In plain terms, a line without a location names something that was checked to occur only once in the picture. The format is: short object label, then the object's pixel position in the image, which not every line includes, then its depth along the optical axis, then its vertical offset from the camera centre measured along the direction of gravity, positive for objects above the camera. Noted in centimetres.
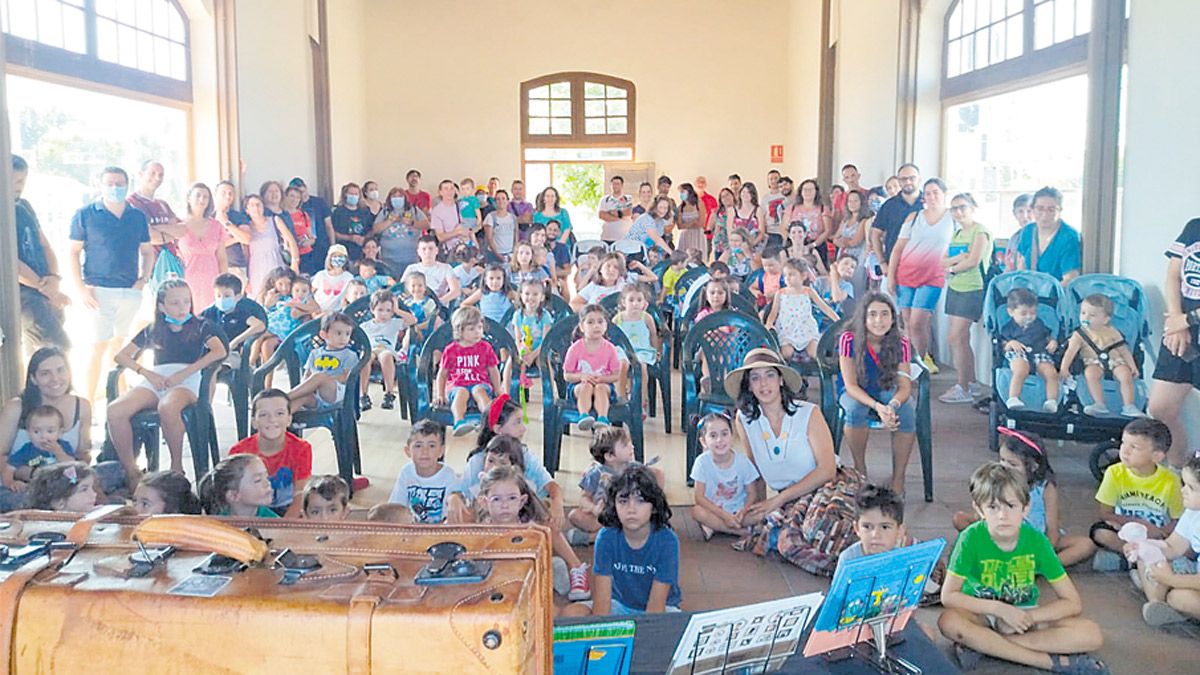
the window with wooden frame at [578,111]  1382 +194
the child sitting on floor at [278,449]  400 -76
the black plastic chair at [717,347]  507 -47
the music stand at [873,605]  196 -68
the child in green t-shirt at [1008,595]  299 -100
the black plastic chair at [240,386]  530 -69
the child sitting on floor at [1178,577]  328 -103
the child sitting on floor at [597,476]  404 -88
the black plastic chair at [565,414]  488 -75
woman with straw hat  389 -82
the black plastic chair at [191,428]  462 -79
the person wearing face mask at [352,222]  990 +32
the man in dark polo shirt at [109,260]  570 -3
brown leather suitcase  123 -43
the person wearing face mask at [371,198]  1030 +57
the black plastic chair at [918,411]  470 -72
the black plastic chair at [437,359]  502 -53
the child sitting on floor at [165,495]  319 -75
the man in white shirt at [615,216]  1075 +42
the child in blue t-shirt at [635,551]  310 -90
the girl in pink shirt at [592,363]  491 -53
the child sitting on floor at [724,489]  409 -93
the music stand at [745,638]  175 -67
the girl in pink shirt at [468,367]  506 -56
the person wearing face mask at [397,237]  1012 +18
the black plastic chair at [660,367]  595 -64
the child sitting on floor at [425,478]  389 -85
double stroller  492 -52
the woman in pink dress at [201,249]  696 +4
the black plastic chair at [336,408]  482 -70
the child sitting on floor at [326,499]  347 -82
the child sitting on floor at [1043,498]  380 -90
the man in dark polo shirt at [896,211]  772 +34
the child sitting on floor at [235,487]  332 -75
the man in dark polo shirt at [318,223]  914 +29
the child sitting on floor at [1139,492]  381 -89
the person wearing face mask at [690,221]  1112 +38
